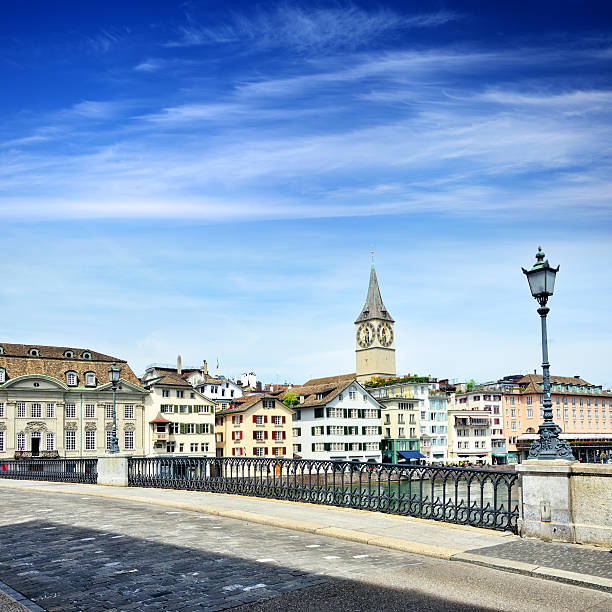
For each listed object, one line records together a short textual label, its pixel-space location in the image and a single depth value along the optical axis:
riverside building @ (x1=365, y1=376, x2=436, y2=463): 104.31
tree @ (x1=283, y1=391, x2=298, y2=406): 105.61
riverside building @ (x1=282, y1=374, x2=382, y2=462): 94.31
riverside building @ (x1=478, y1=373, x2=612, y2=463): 124.00
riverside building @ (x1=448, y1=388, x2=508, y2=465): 114.19
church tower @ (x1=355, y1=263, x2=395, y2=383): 181.62
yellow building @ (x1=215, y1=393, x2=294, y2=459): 88.94
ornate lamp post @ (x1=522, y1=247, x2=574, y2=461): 12.58
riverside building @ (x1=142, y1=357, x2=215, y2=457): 85.00
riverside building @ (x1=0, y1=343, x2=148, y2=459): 76.00
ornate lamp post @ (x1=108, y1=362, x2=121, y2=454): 27.64
